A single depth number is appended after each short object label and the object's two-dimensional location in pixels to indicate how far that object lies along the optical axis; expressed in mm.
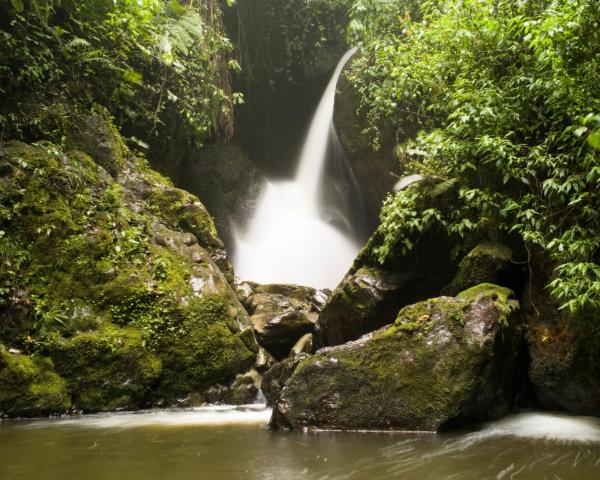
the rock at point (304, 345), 7839
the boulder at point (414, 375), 4500
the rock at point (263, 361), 7129
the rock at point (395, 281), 7227
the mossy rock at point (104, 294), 5805
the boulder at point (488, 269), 5918
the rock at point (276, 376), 5684
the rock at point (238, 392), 6391
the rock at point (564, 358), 4789
